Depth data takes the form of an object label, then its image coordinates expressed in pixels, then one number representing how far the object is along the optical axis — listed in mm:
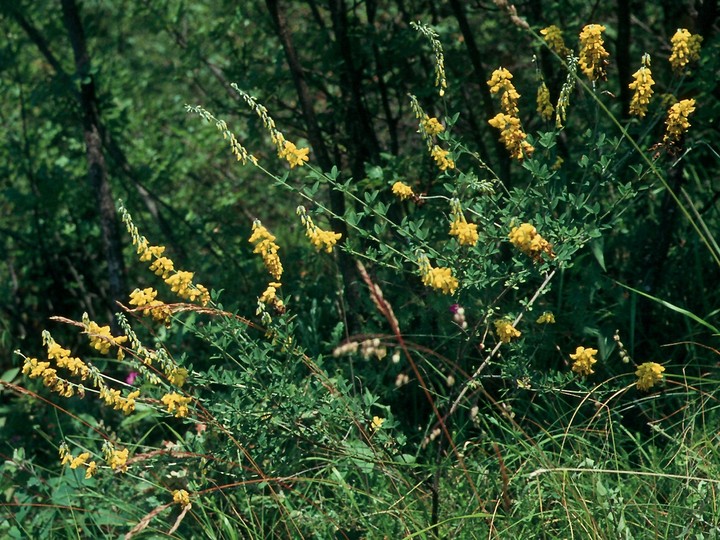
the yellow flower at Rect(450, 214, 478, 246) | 2686
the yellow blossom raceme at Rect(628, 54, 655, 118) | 2879
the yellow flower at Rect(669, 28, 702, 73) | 2986
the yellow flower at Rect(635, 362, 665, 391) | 2811
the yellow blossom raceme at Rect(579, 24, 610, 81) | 2912
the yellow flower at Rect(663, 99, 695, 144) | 2871
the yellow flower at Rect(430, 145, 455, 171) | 2928
